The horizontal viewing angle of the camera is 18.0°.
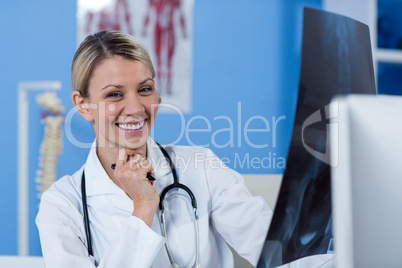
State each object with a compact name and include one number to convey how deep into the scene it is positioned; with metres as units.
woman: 2.29
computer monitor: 1.70
